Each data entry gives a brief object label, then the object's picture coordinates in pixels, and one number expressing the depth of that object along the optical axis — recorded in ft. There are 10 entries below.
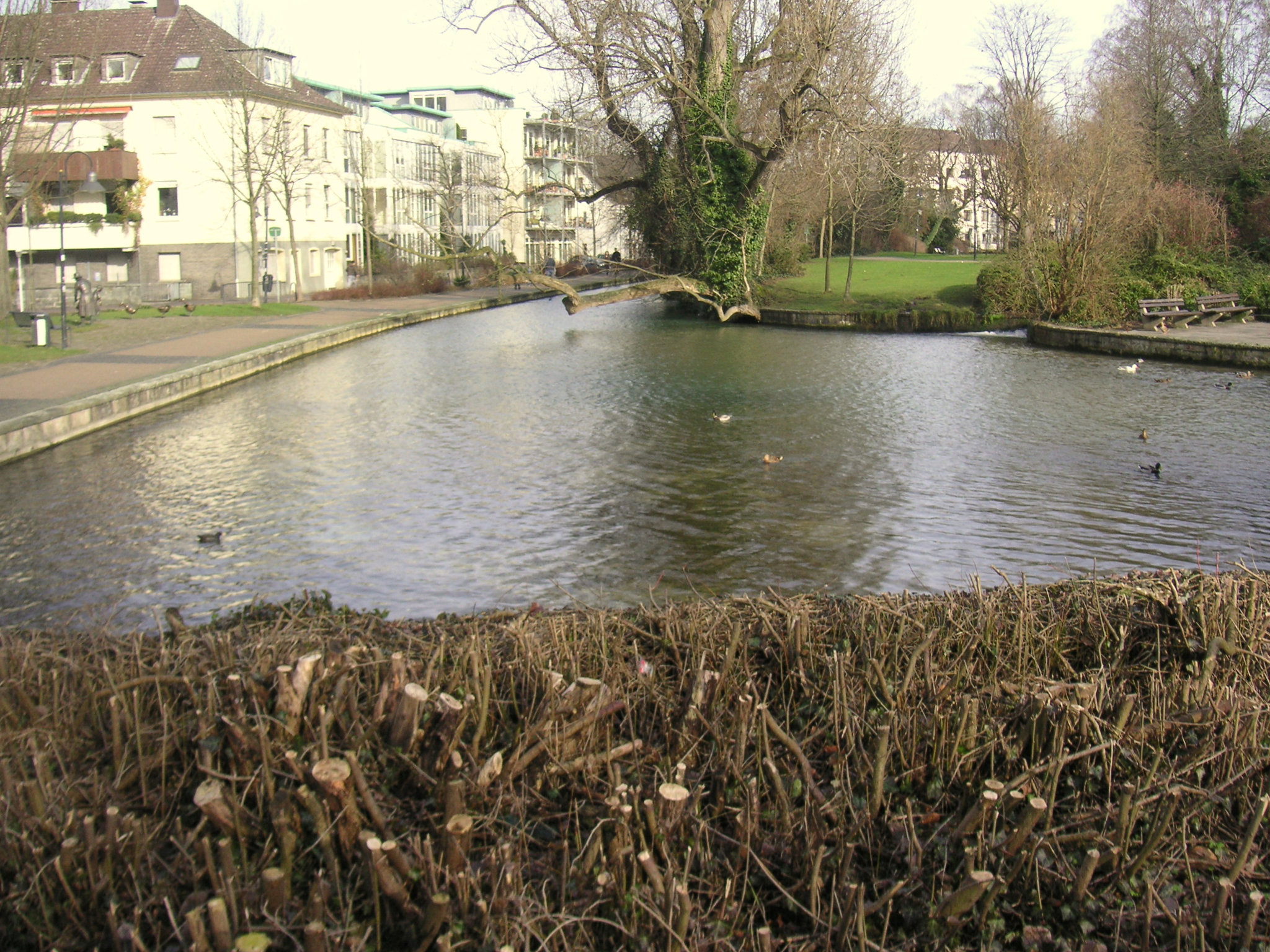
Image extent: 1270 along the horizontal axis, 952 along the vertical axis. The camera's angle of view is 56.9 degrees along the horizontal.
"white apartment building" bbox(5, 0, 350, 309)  160.56
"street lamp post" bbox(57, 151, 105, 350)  81.82
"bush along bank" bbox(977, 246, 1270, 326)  102.06
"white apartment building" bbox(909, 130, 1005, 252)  247.91
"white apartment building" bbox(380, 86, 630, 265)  269.44
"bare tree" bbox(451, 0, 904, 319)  100.32
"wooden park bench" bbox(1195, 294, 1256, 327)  101.19
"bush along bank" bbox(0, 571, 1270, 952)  12.09
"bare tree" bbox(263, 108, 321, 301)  147.33
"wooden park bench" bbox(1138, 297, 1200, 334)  98.17
